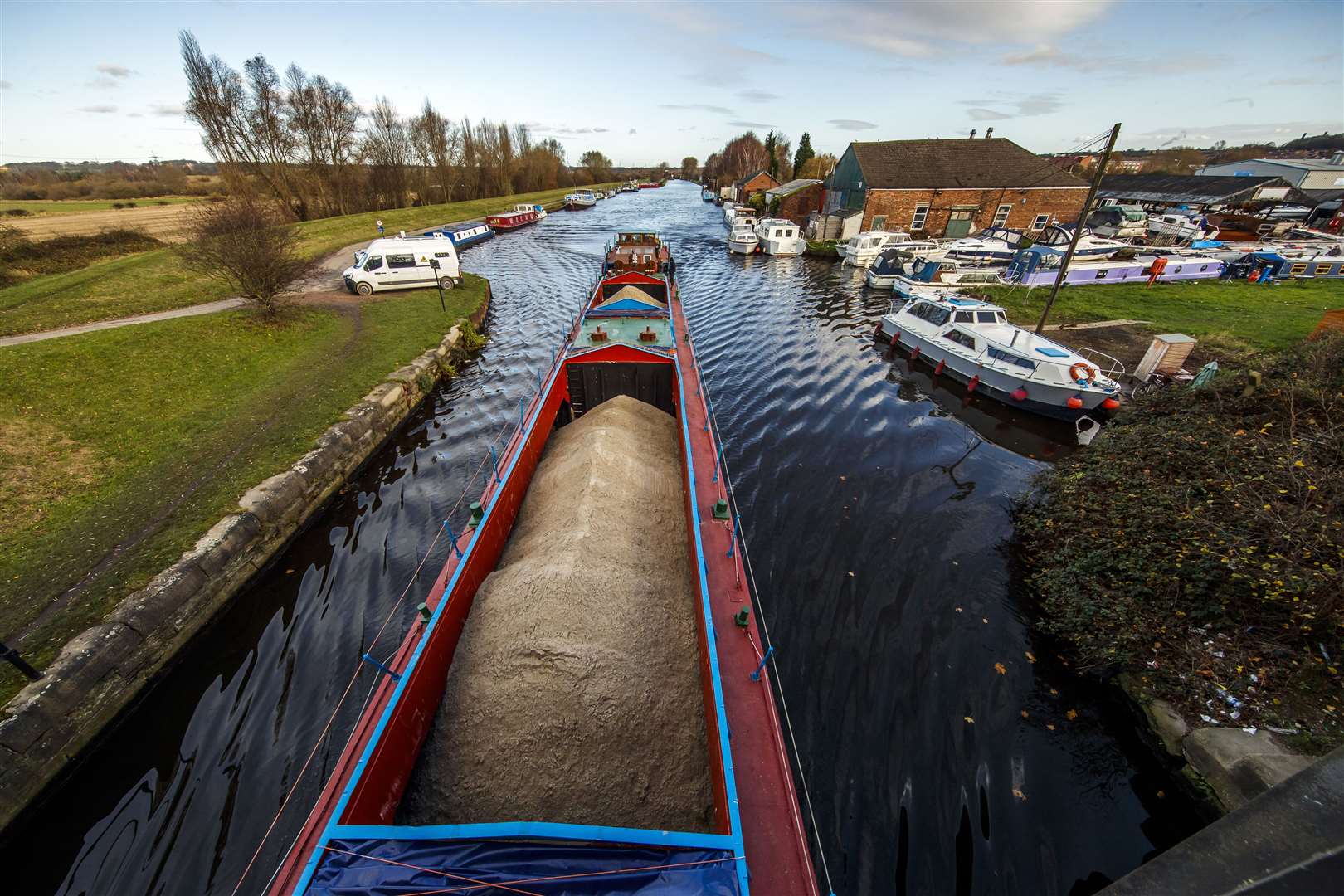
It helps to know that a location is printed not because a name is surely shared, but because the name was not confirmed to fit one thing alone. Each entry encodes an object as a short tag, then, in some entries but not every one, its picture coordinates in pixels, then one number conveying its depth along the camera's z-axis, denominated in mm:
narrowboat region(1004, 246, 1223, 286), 24297
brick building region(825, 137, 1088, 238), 36250
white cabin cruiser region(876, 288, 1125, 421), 12758
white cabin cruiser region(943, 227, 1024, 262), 28656
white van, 21672
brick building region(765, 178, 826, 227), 46656
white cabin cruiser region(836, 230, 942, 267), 31797
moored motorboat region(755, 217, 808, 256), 35906
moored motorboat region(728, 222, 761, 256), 37209
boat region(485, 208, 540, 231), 48781
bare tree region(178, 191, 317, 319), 15008
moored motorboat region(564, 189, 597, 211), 70875
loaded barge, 3152
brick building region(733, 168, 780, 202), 66188
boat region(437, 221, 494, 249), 39219
